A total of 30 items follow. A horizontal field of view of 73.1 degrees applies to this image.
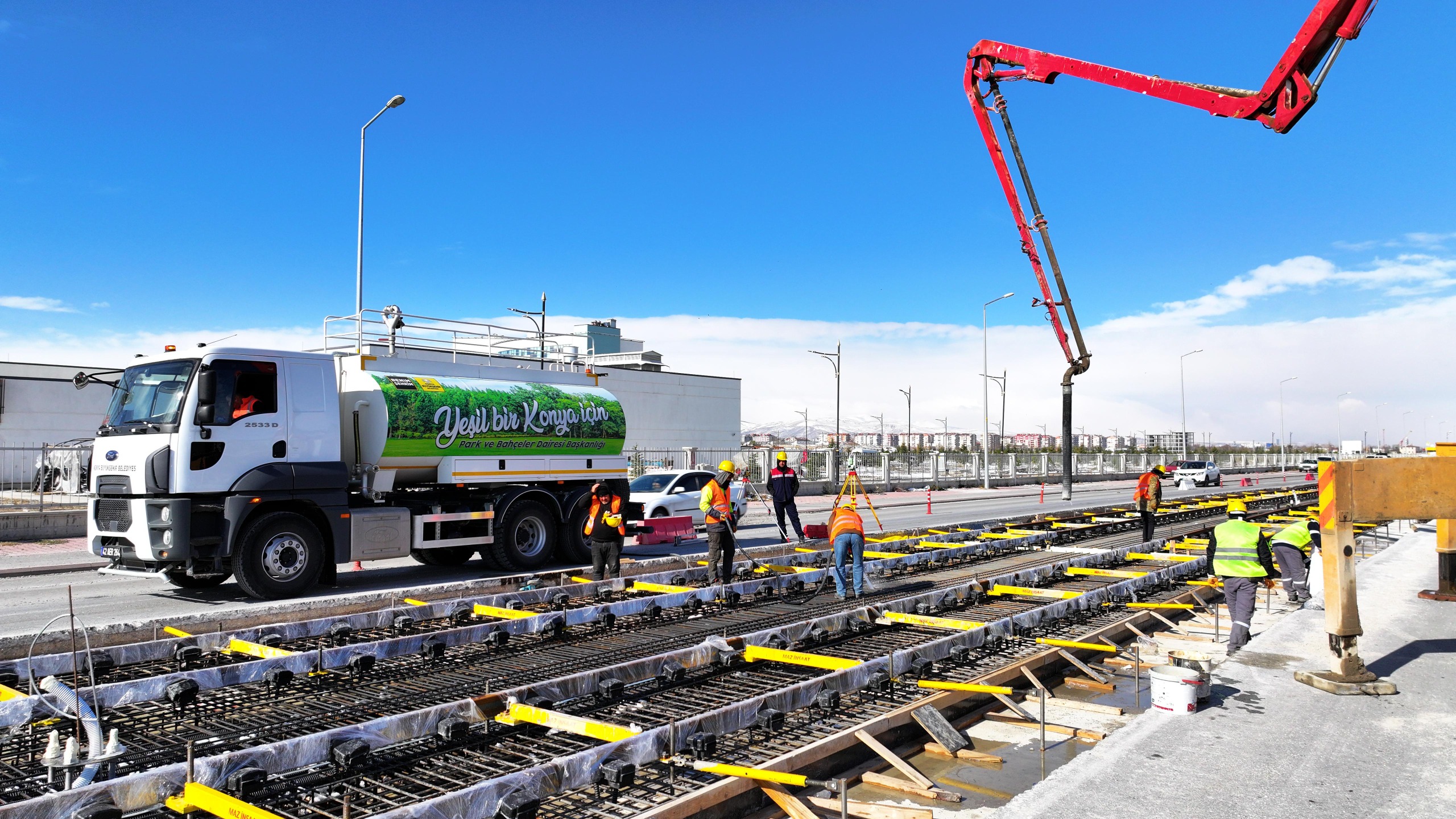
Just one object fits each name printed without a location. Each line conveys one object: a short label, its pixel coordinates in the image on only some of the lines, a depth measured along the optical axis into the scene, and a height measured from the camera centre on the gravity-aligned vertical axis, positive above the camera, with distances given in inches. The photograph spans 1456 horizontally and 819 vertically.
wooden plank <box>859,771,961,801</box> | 223.6 -75.7
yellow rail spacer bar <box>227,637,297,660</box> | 320.5 -63.0
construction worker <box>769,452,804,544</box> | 769.6 -23.5
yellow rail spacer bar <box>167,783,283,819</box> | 173.3 -62.2
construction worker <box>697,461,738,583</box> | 479.2 -31.5
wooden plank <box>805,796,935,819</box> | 199.2 -72.5
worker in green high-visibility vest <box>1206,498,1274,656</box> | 353.1 -38.5
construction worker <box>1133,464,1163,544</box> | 725.9 -26.6
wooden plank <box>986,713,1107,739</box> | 271.3 -77.1
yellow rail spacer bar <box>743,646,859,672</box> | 316.5 -65.2
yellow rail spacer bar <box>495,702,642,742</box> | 233.6 -64.9
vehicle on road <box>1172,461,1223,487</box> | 1987.0 -32.3
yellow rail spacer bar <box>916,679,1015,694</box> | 287.1 -66.9
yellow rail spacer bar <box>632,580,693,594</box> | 480.1 -63.8
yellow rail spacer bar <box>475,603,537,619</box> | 406.3 -63.9
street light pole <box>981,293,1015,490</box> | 1834.4 +60.6
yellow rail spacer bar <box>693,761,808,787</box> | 202.2 -66.2
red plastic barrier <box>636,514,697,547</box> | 709.9 -52.5
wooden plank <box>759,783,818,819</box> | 199.6 -70.8
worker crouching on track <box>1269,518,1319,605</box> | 446.6 -46.6
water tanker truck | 465.7 -4.0
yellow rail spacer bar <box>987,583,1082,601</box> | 458.0 -63.8
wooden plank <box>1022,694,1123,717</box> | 295.0 -75.6
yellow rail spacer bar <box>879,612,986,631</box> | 385.4 -64.8
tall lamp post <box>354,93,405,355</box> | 880.9 +175.5
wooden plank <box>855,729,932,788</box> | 229.1 -72.2
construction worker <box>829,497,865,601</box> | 460.4 -36.8
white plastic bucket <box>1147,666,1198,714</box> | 261.3 -62.0
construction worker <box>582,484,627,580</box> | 501.7 -39.1
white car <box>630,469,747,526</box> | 776.3 -27.2
